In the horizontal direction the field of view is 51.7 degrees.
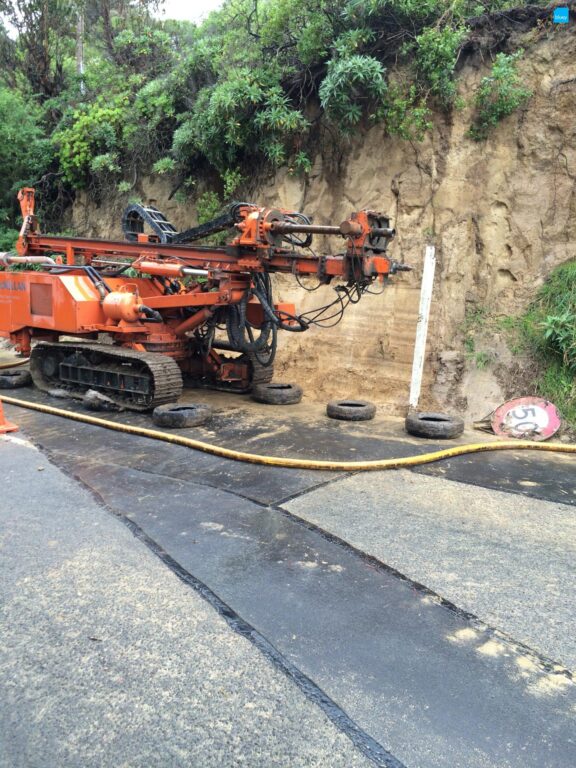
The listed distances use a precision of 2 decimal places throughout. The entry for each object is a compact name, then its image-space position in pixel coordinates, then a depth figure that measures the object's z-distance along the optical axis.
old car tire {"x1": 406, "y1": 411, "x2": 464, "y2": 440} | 6.36
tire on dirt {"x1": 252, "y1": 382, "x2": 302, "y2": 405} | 7.91
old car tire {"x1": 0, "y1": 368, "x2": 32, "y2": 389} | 8.90
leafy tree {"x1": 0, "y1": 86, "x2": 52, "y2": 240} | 14.76
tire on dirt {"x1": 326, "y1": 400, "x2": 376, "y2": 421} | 7.11
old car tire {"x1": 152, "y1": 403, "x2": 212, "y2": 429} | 6.62
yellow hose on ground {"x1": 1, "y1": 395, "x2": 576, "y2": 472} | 5.30
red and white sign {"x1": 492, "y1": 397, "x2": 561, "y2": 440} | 6.63
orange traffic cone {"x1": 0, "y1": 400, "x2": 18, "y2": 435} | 6.38
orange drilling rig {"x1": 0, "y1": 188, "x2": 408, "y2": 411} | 6.70
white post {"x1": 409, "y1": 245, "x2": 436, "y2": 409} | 7.40
